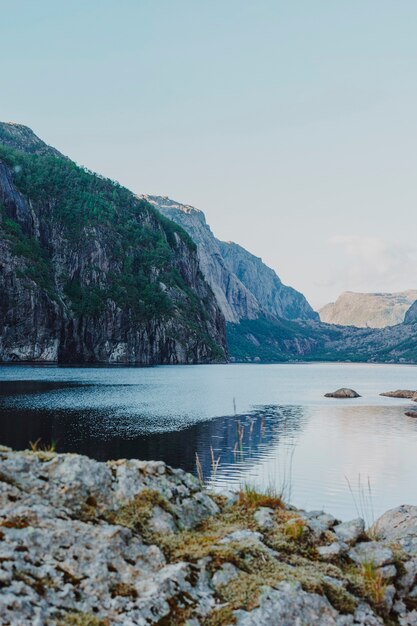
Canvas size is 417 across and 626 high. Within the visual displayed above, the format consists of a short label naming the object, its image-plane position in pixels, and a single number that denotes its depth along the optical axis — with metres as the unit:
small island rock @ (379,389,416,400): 104.44
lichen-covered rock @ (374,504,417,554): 17.14
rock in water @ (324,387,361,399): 103.26
